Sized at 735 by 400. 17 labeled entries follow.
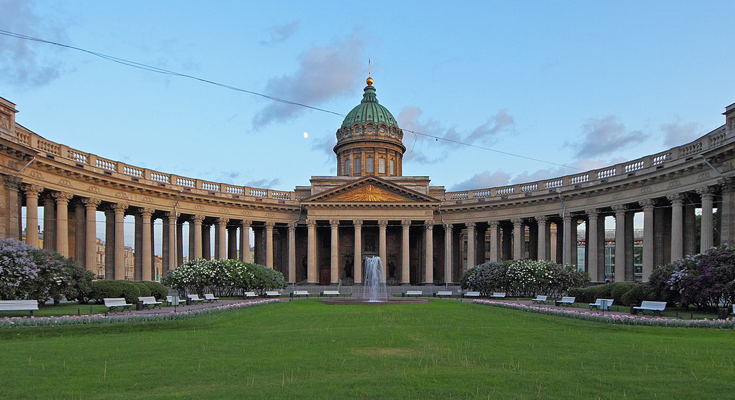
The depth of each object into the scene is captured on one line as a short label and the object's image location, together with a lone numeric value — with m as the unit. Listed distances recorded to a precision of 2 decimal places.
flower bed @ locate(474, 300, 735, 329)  19.53
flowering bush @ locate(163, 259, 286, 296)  39.59
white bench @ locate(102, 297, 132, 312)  25.21
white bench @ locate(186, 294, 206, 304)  33.22
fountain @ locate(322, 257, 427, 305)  35.44
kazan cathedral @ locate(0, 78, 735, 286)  35.75
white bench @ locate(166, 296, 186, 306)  31.90
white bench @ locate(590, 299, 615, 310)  25.40
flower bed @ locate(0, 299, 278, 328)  19.00
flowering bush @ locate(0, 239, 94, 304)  23.39
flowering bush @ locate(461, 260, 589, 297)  40.38
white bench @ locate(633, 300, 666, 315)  23.90
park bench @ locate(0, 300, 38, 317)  21.34
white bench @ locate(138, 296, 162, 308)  28.36
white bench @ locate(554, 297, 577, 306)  30.84
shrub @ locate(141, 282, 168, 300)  34.97
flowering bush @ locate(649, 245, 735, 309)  23.77
